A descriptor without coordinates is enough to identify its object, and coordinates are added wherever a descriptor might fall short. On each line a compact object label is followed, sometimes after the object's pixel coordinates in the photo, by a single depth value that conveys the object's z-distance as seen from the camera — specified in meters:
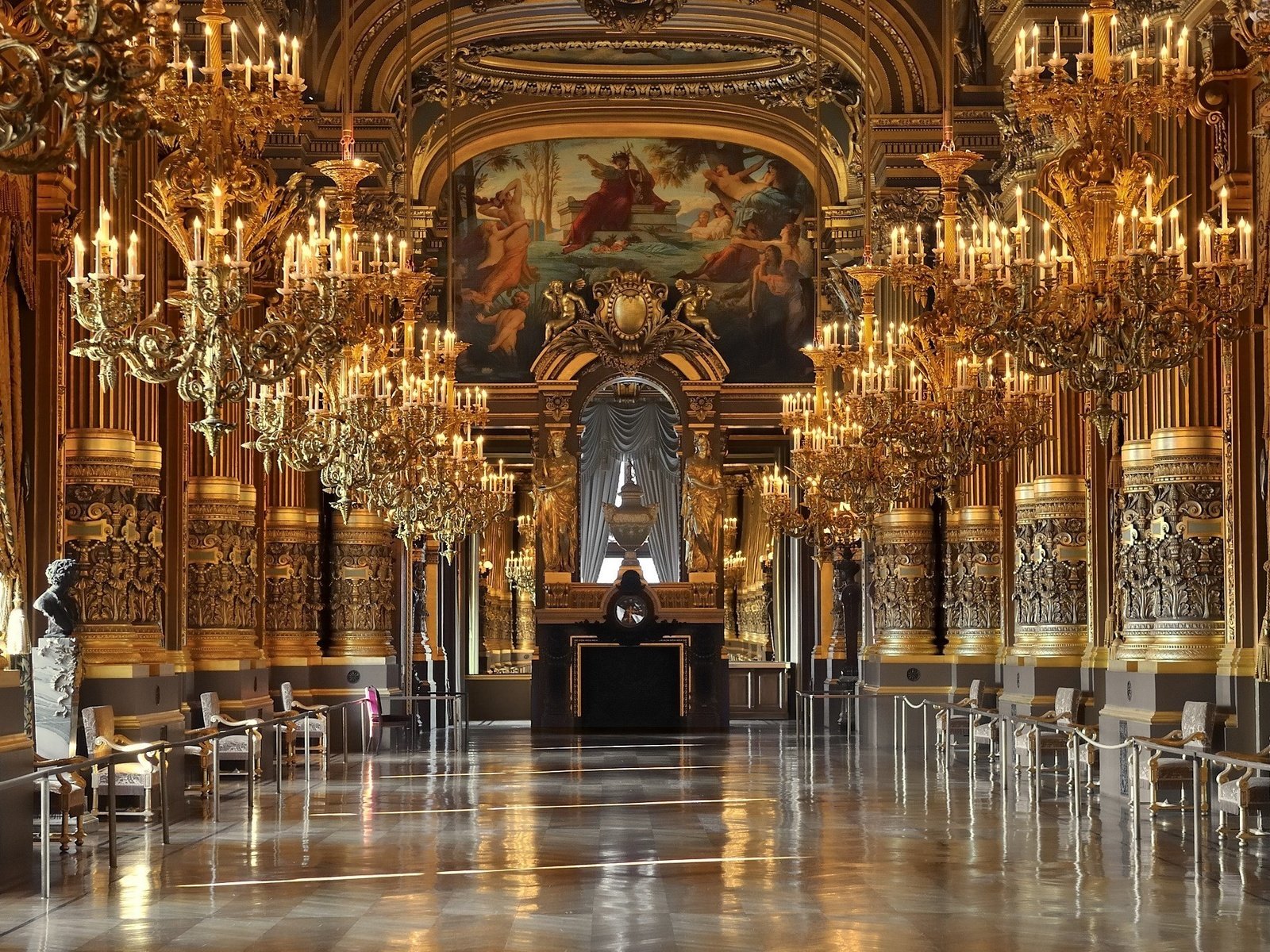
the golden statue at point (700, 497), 36.62
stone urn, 37.88
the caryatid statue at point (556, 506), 36.38
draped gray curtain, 38.50
